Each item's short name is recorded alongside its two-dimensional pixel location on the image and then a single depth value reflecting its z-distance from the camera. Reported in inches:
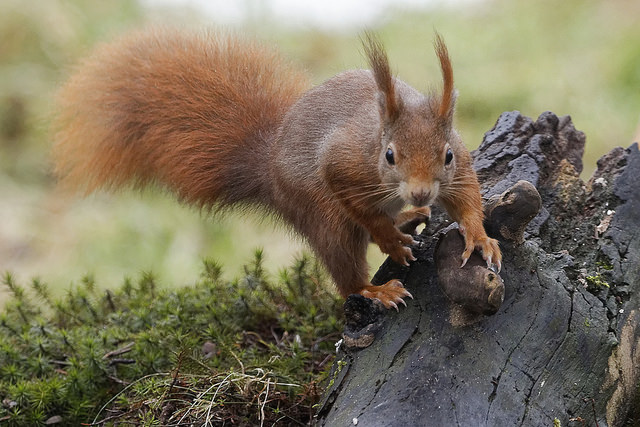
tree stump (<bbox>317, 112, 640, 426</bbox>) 170.9
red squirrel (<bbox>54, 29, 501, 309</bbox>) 173.4
